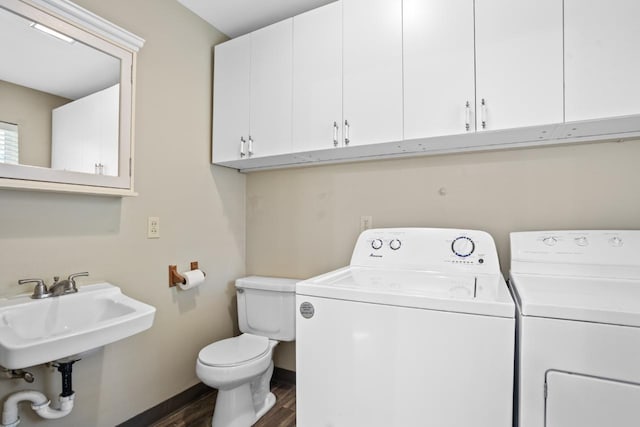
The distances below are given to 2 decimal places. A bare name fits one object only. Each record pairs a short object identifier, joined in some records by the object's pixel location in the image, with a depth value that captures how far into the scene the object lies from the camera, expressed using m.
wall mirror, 1.27
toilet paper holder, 1.94
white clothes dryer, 0.86
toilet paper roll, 1.95
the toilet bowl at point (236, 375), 1.66
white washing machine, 1.01
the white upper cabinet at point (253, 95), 1.90
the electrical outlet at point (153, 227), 1.83
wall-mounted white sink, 1.03
